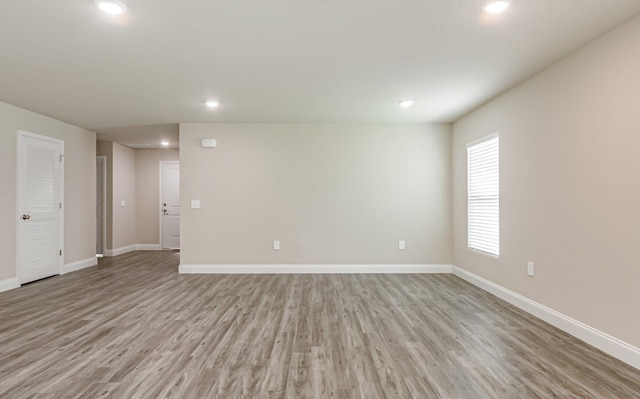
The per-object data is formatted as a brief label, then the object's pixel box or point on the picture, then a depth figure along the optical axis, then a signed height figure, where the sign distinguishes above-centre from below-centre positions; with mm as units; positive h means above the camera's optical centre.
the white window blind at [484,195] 4141 +65
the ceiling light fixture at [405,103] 4219 +1291
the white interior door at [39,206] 4617 -66
